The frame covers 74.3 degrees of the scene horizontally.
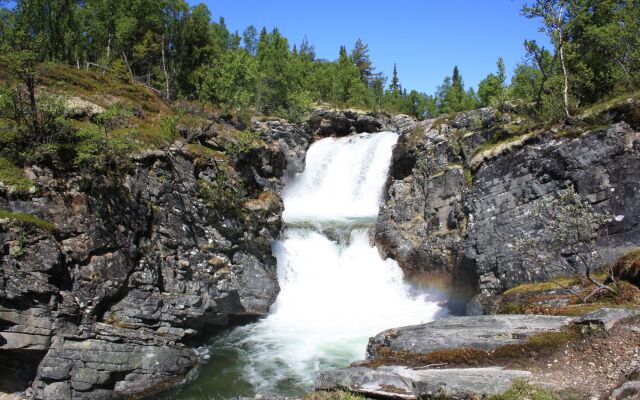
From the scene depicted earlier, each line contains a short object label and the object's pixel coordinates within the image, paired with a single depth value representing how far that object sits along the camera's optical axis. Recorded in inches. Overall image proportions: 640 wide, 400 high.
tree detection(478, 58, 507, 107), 2137.1
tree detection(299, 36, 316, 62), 3581.0
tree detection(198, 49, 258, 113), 913.8
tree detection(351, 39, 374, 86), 3587.6
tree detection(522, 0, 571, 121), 936.3
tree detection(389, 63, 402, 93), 4586.6
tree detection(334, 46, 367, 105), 2632.9
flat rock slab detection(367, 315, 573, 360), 393.7
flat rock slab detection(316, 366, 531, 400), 327.3
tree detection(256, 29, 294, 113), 2178.2
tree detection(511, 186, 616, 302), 517.0
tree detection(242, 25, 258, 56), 3016.7
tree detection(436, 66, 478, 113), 3006.9
